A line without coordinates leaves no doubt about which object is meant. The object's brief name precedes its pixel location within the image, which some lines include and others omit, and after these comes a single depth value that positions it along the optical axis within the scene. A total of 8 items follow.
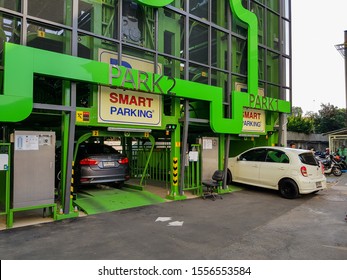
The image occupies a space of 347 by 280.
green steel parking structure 5.60
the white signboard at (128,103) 6.73
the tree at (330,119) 38.91
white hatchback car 8.30
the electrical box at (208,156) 8.87
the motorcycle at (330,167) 14.52
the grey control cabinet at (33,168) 5.47
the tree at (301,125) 32.19
